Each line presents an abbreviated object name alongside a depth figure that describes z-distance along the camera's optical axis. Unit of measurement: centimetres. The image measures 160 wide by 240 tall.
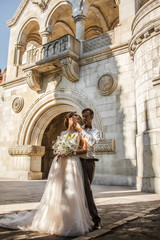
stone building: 752
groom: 308
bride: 294
